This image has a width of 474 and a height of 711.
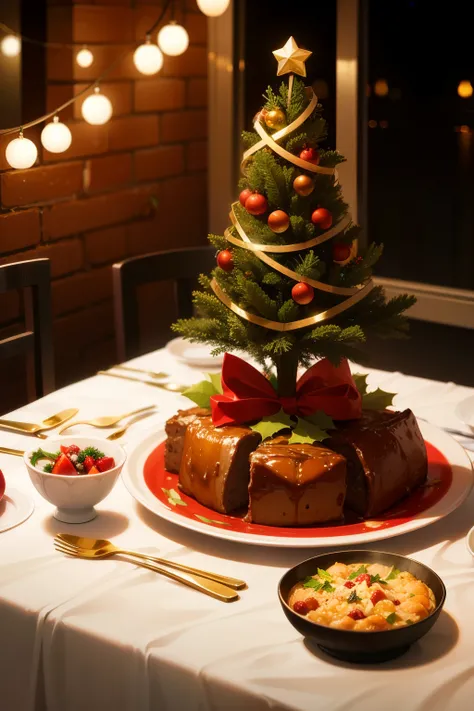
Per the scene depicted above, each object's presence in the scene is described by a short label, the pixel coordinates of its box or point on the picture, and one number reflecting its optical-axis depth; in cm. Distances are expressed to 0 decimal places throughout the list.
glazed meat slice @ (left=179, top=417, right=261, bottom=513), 152
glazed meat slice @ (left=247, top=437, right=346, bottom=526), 149
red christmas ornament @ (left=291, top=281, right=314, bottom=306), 153
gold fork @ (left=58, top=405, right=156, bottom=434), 180
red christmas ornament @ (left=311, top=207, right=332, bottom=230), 152
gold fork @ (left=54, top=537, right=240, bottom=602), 139
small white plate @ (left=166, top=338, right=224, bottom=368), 206
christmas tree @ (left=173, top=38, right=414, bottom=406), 153
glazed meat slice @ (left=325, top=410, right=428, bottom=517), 152
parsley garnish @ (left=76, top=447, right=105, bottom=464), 155
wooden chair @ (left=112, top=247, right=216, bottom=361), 233
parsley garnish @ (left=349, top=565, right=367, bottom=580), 136
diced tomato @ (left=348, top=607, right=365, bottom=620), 130
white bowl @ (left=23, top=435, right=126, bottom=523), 151
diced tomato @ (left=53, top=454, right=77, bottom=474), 153
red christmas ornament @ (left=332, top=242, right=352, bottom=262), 155
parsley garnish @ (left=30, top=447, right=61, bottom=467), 156
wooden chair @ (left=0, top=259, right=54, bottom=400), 220
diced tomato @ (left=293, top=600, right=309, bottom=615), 131
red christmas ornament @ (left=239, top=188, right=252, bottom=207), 154
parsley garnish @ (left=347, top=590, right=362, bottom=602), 132
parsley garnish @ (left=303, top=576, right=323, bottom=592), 135
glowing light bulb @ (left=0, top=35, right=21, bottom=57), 232
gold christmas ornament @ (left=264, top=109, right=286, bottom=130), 153
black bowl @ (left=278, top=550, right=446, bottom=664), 127
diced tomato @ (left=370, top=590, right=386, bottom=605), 131
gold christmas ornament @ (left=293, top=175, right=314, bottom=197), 151
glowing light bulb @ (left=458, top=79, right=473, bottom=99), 282
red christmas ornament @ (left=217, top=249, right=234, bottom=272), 157
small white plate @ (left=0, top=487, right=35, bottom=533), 153
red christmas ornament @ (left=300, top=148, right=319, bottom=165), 152
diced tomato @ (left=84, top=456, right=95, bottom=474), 154
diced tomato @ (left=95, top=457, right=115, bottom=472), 154
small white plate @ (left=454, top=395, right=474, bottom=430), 181
